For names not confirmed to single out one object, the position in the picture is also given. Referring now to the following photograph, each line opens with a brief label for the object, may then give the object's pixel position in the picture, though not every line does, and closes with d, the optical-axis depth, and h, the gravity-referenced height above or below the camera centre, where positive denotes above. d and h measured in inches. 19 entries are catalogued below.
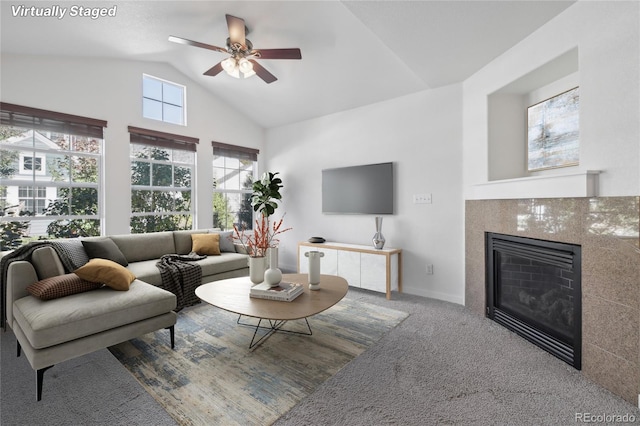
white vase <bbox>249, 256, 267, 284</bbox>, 107.3 -20.9
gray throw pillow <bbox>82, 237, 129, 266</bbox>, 121.8 -15.9
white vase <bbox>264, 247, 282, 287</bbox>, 98.3 -20.9
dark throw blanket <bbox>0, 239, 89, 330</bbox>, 94.8 -15.1
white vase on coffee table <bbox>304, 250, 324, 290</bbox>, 101.0 -20.2
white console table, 145.9 -28.5
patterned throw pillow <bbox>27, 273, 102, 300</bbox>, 84.3 -22.1
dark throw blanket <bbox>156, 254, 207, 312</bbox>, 126.3 -29.2
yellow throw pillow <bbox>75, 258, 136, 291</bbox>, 92.2 -19.7
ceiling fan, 108.9 +60.8
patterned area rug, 66.7 -43.3
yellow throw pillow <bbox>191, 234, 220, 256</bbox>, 157.8 -17.4
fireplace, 84.8 -27.7
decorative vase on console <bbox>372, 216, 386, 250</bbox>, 154.1 -13.7
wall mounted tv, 162.7 +12.8
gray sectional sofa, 71.4 -26.7
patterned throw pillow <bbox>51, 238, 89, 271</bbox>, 106.8 -15.3
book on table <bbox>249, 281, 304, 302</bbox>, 89.9 -25.0
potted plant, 198.7 +10.3
